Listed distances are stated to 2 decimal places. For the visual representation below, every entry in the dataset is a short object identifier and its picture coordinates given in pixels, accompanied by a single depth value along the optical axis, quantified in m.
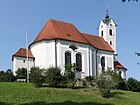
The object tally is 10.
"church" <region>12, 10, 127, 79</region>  29.77
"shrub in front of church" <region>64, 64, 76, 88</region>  21.97
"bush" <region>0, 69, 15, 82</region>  28.03
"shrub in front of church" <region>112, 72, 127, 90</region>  27.48
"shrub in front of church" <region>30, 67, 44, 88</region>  20.84
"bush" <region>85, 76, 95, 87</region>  26.00
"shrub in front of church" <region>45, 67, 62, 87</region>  21.62
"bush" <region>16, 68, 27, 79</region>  29.59
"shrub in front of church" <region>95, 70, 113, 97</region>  19.89
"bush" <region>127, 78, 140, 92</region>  28.28
